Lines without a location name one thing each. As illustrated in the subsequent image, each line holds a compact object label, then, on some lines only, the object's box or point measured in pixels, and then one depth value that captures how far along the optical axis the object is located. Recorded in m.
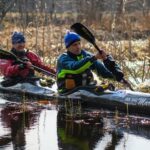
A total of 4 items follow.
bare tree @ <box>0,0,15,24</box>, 16.34
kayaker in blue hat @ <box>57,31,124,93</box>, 10.32
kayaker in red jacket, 11.95
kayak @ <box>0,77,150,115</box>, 9.24
